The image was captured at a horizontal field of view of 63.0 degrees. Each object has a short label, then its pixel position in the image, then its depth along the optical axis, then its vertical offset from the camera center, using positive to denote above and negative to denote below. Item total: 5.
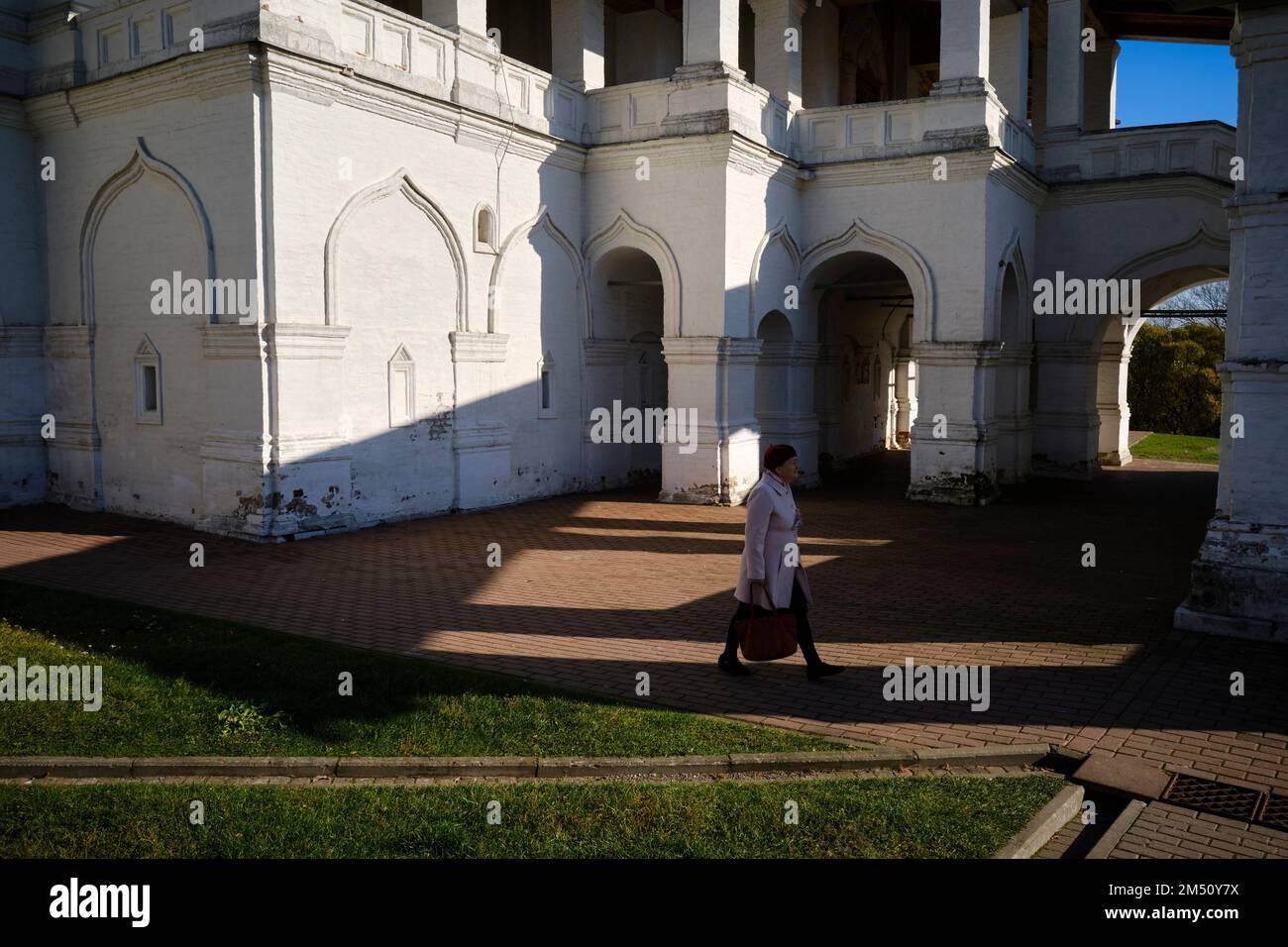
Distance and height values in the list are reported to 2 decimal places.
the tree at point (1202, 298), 59.25 +6.40
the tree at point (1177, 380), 35.72 +0.88
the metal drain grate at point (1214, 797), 5.69 -2.17
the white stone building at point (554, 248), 12.97 +2.48
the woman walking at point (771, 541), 7.52 -0.97
